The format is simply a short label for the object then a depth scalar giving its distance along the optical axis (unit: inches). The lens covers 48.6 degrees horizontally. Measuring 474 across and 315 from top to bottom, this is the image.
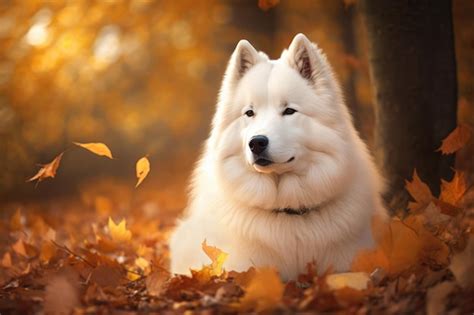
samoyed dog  133.6
